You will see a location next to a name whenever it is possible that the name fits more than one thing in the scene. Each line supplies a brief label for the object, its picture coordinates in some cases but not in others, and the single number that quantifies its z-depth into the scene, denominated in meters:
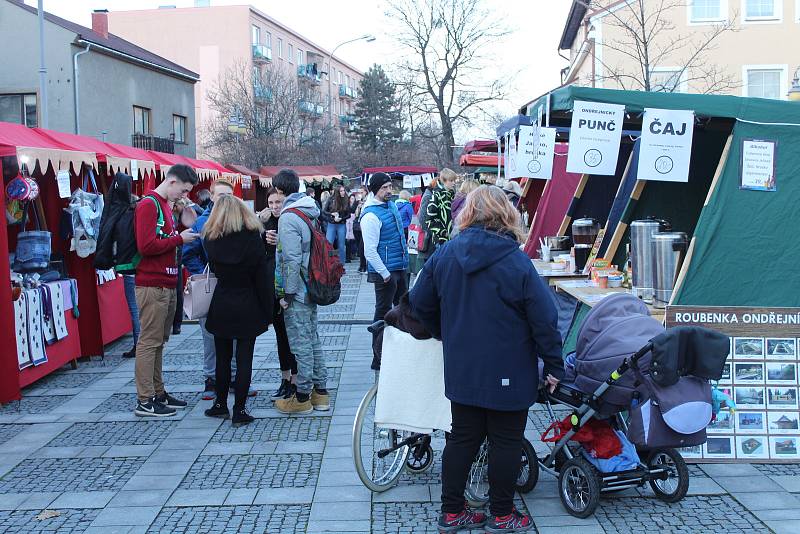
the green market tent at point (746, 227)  5.79
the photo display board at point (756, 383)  5.31
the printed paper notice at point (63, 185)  7.86
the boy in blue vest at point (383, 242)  8.01
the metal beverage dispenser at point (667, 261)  5.94
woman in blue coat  3.96
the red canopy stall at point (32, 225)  6.95
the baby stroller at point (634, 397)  4.14
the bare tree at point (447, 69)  41.66
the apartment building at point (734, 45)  24.27
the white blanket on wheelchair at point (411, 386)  4.48
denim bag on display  7.74
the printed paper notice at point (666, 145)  6.06
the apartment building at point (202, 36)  55.78
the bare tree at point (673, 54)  23.50
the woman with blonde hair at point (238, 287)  6.12
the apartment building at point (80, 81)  26.81
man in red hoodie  6.34
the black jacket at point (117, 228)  6.59
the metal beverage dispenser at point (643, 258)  6.10
